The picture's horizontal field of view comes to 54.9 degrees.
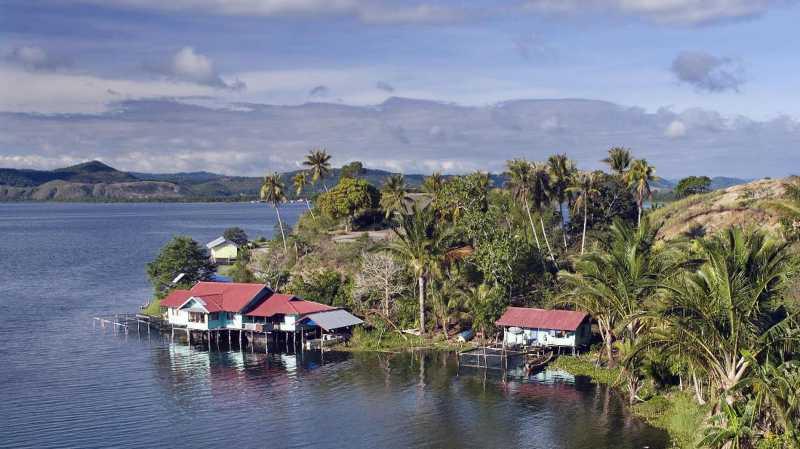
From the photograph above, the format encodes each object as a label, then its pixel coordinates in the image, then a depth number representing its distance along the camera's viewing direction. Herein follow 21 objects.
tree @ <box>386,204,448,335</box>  70.56
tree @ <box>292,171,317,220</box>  112.25
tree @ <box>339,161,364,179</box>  132.75
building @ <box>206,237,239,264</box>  127.45
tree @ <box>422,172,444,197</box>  99.31
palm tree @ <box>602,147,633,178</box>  88.62
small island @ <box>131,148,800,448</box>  35.50
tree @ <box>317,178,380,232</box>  111.50
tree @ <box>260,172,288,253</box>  105.31
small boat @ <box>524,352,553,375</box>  62.38
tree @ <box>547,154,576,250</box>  84.31
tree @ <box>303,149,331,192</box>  109.25
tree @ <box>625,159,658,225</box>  87.00
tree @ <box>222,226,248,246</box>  138.00
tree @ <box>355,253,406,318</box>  76.19
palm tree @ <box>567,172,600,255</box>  83.38
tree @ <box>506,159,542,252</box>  79.99
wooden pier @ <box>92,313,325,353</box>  73.94
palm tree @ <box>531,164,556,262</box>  81.06
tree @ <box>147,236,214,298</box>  90.75
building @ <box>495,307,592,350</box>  64.50
